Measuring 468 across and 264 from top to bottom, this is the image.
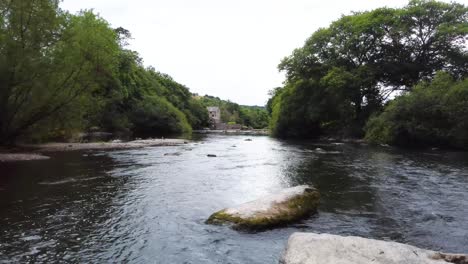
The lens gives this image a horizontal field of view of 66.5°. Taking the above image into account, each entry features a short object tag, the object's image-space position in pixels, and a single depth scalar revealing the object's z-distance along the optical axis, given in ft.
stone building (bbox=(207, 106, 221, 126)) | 623.32
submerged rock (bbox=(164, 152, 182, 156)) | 99.86
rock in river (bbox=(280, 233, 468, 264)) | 20.08
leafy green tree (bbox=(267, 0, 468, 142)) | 169.78
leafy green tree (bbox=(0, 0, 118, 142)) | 84.28
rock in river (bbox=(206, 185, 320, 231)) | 32.01
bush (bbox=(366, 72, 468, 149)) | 114.21
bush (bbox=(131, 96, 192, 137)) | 263.29
